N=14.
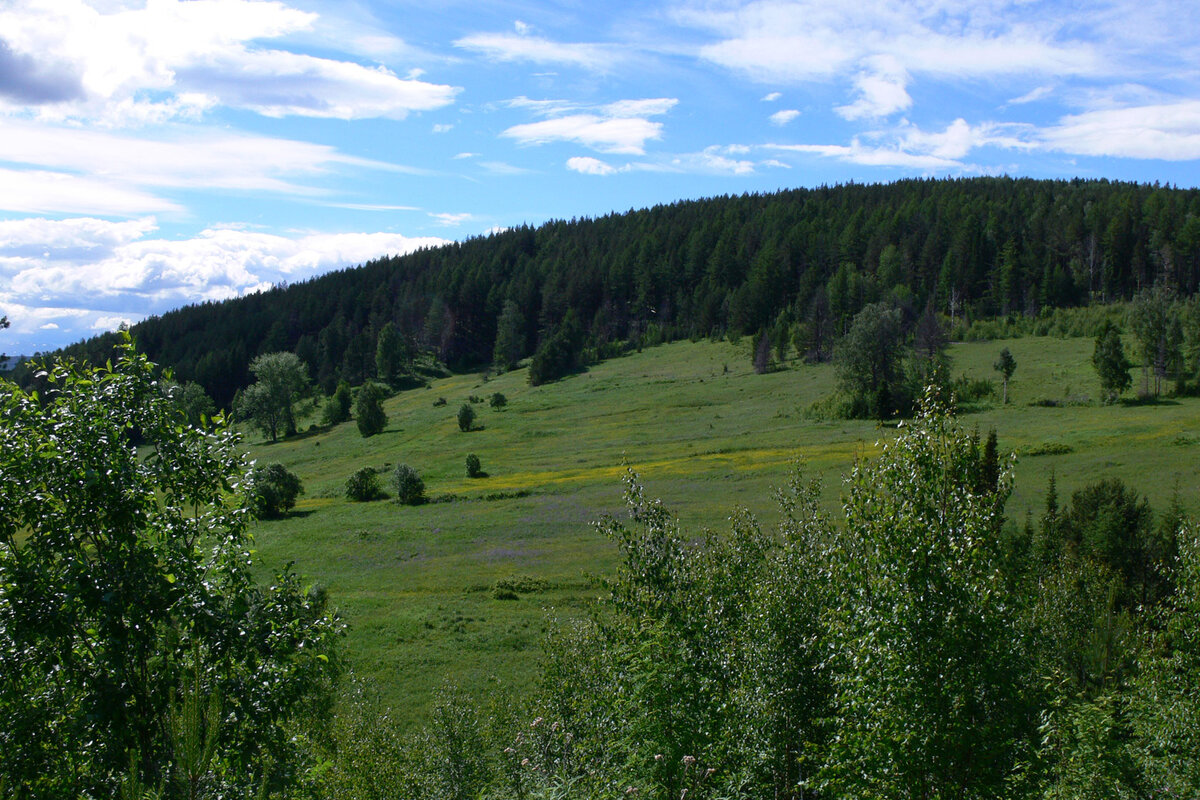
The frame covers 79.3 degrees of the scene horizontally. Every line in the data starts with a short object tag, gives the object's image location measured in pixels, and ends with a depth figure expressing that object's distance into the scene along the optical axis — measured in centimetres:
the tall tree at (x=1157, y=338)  8244
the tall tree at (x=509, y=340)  16162
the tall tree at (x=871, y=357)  9344
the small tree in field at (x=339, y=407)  12706
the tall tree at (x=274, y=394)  12100
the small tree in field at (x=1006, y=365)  8688
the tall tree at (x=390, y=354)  15538
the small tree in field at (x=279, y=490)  6938
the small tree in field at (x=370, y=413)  10962
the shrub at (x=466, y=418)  10444
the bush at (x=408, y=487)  7194
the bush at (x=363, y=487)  7506
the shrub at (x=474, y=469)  8088
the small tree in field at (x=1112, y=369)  7981
